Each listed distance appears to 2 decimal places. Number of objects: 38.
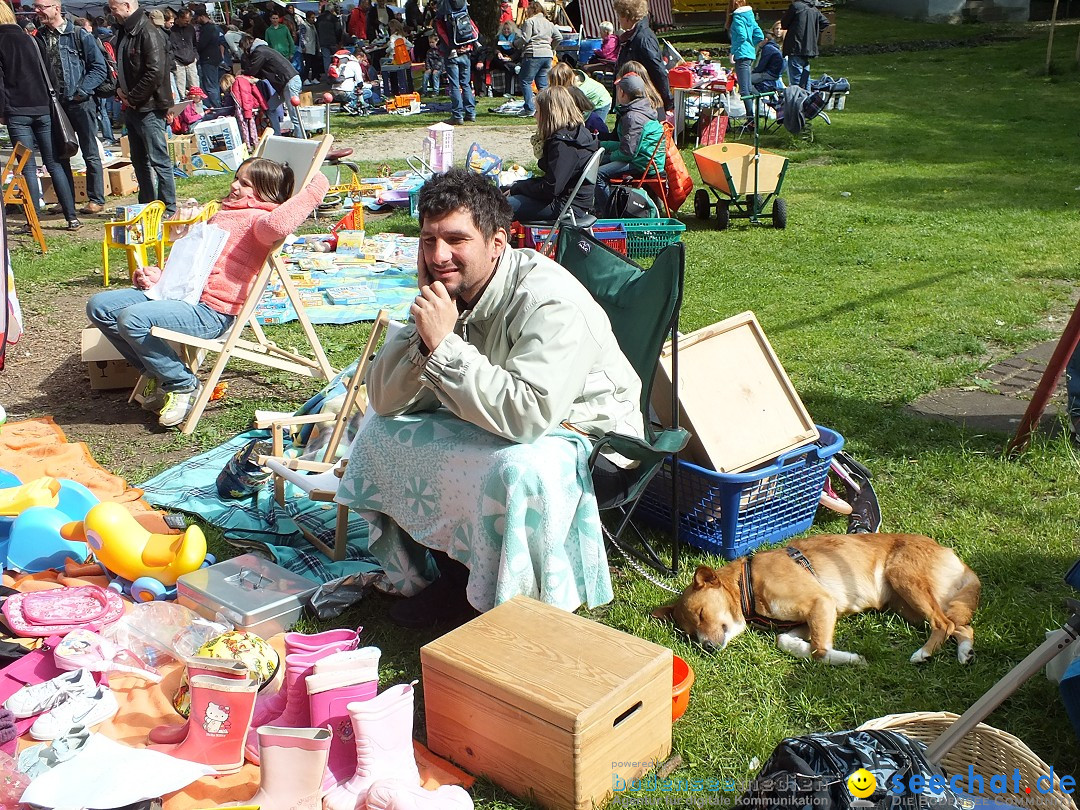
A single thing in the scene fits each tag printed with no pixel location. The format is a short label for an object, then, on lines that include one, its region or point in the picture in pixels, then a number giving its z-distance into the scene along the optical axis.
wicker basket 2.21
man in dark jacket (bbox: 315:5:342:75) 22.86
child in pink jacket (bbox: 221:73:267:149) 14.63
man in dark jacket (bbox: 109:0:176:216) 9.10
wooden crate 2.41
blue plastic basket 3.67
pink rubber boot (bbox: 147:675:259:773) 2.62
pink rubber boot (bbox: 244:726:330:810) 2.41
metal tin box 3.33
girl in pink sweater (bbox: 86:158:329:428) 5.04
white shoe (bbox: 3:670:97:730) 2.84
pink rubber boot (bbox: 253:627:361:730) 2.81
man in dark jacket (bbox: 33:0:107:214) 10.59
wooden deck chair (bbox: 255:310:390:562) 3.88
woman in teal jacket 15.55
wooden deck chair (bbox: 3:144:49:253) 9.25
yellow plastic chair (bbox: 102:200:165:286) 7.42
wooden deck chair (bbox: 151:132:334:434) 5.20
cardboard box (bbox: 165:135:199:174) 13.20
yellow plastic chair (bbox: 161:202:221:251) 7.24
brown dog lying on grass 3.18
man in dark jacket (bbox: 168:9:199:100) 17.42
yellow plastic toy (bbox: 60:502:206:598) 3.60
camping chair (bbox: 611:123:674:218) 8.75
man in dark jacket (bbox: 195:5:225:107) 18.52
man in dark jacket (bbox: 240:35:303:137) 14.86
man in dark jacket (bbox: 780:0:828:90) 14.89
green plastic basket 7.65
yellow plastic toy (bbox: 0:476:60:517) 3.81
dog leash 3.58
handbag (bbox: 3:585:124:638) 3.24
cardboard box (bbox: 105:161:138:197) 11.59
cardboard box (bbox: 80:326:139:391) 5.64
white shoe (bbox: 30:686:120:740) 2.76
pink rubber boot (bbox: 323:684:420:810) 2.49
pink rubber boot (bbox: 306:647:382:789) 2.61
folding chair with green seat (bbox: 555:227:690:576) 3.33
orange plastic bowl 2.84
